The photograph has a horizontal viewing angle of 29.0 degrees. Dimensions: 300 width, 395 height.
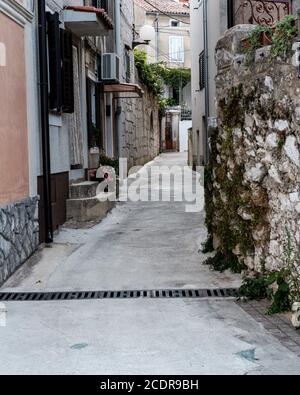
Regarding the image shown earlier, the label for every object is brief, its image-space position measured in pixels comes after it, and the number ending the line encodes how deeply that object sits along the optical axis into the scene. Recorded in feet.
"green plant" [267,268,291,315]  17.74
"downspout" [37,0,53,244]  27.43
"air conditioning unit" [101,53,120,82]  44.55
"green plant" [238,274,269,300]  19.33
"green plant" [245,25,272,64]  20.42
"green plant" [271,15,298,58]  17.60
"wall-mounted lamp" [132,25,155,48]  68.18
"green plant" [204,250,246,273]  22.54
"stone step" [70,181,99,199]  34.45
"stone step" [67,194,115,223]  33.63
